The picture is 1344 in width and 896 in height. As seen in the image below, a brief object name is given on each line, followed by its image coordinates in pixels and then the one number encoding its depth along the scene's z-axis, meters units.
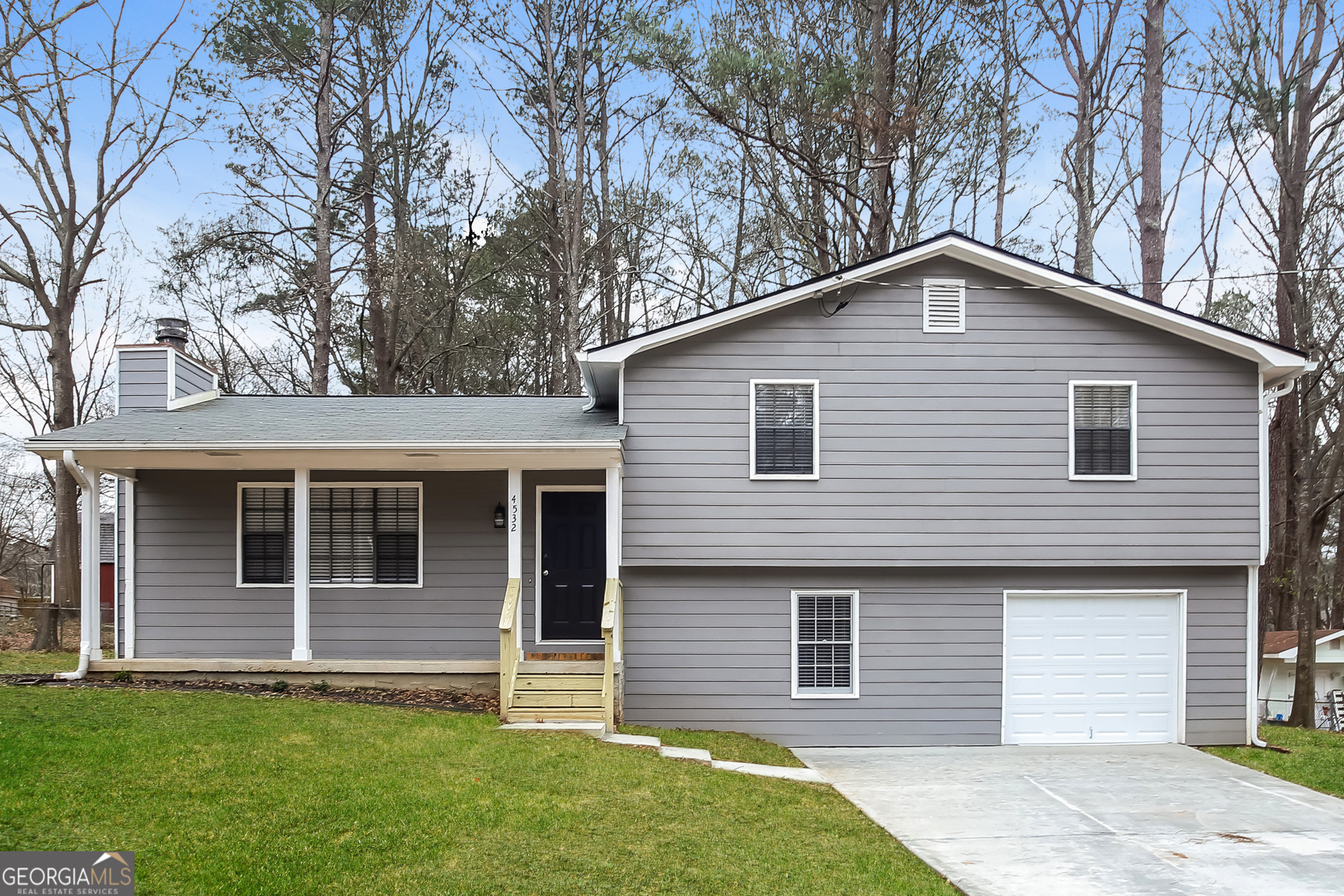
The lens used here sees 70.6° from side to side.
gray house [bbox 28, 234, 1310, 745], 11.15
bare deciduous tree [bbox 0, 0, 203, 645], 17.75
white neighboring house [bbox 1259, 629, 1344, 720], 27.30
